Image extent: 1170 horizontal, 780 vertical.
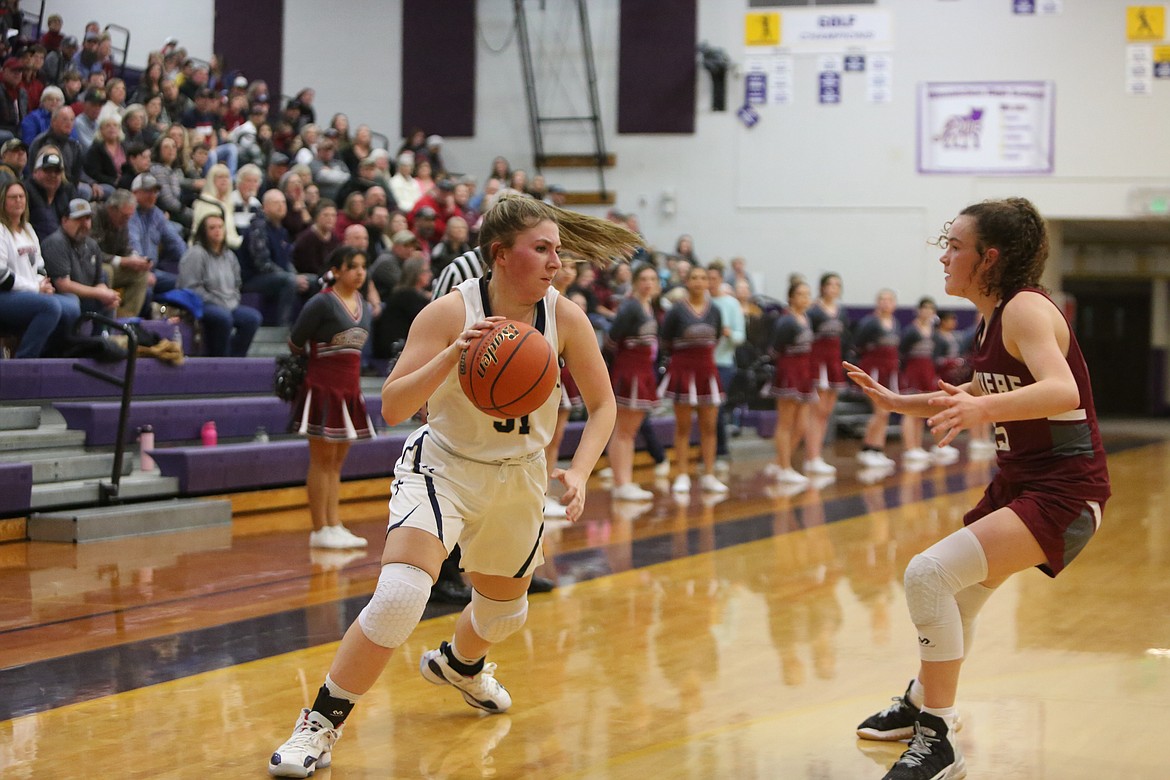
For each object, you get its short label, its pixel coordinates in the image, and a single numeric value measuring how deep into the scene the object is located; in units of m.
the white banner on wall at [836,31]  18.11
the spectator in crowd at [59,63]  12.09
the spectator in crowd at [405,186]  14.40
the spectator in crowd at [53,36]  12.70
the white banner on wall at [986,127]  17.75
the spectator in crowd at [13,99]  10.88
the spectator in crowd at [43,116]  10.48
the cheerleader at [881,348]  12.22
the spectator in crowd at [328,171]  13.09
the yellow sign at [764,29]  18.33
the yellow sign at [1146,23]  17.39
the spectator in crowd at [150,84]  12.48
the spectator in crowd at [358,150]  14.36
